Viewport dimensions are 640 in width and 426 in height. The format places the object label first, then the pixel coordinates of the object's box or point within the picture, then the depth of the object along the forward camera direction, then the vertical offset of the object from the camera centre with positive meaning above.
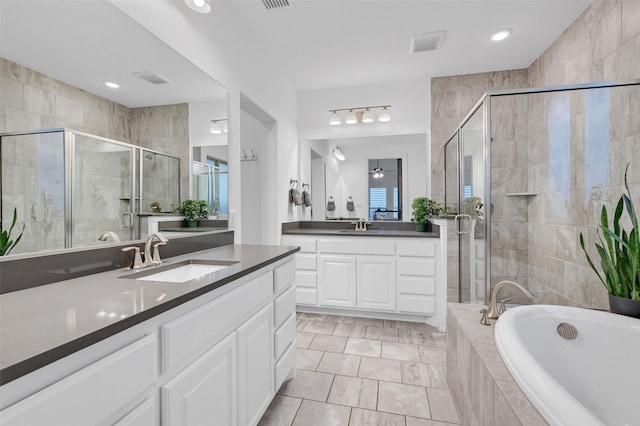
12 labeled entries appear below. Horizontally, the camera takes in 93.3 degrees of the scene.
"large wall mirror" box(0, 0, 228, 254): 0.97 +0.42
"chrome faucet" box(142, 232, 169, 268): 1.40 -0.19
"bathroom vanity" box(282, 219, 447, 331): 2.86 -0.62
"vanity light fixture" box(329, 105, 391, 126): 3.41 +1.09
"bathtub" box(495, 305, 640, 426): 1.21 -0.62
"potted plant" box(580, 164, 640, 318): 1.48 -0.30
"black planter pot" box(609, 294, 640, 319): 1.46 -0.47
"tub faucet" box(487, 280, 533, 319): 1.58 -0.52
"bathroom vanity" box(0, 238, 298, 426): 0.56 -0.34
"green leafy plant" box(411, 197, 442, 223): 3.17 +0.02
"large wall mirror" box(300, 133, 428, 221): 3.42 +0.41
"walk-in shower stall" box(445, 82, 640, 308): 2.04 +0.24
